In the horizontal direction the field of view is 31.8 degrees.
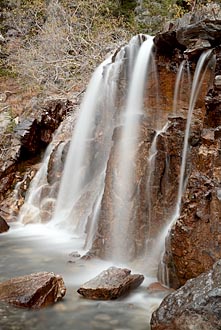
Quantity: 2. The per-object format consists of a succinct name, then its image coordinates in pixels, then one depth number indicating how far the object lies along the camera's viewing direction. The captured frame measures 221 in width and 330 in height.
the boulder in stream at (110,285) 5.64
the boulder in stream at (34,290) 5.31
